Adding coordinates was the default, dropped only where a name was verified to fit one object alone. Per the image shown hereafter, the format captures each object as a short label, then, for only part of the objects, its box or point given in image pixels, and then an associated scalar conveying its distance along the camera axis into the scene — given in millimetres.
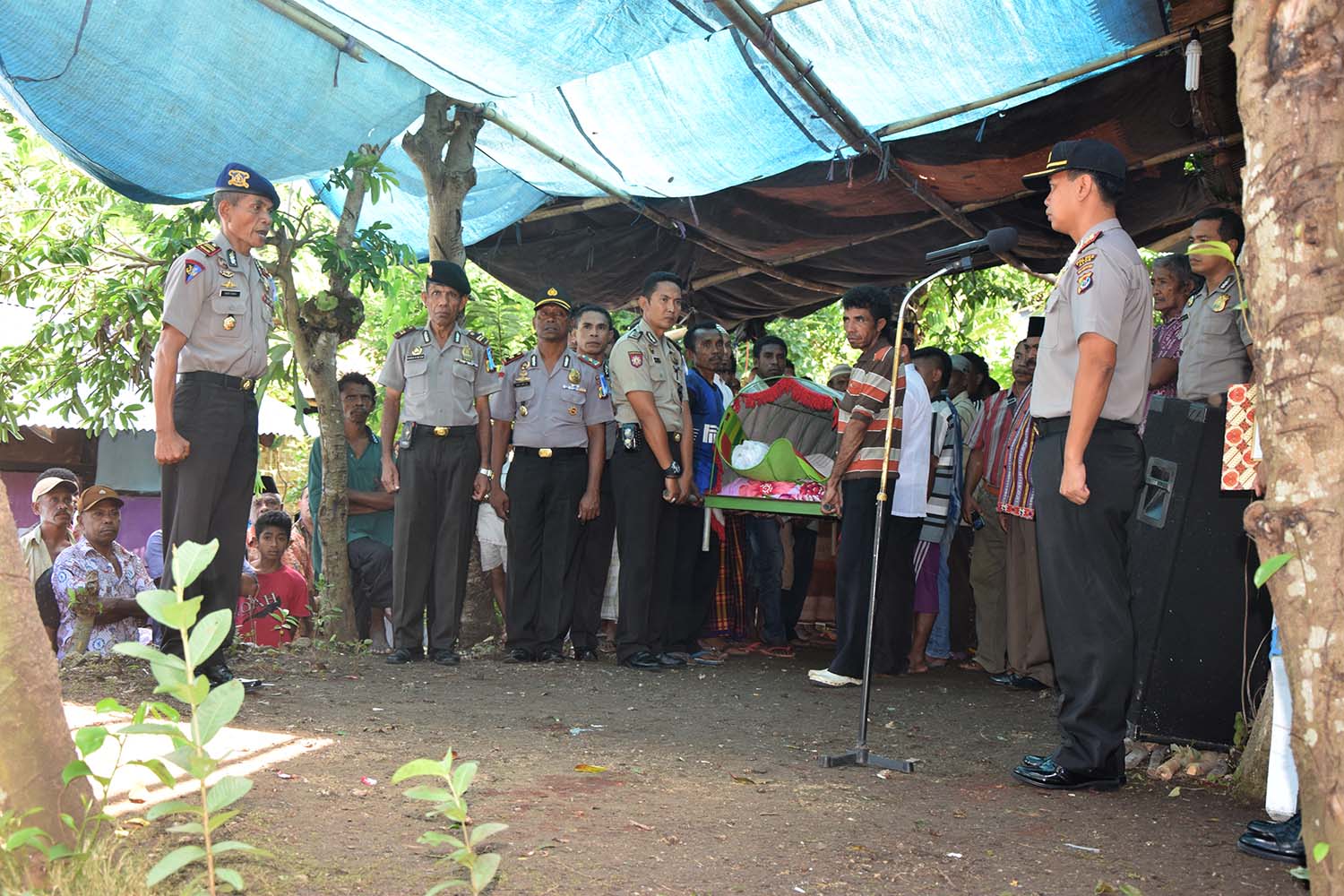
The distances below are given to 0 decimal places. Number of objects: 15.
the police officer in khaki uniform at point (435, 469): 6086
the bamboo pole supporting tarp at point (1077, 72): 5488
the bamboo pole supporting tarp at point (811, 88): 5336
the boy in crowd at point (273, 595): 7246
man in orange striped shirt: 5801
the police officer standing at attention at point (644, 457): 6328
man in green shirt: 7340
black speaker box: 4016
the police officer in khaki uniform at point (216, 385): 4598
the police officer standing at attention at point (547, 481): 6430
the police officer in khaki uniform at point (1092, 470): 3705
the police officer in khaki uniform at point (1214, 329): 4742
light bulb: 5516
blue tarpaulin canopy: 4703
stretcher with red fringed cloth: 6336
